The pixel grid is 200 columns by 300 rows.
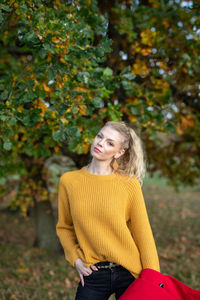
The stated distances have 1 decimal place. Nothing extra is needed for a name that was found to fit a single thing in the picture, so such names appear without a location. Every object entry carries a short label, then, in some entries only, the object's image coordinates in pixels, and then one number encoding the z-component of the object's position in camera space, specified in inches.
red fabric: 63.5
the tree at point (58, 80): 78.7
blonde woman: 72.4
